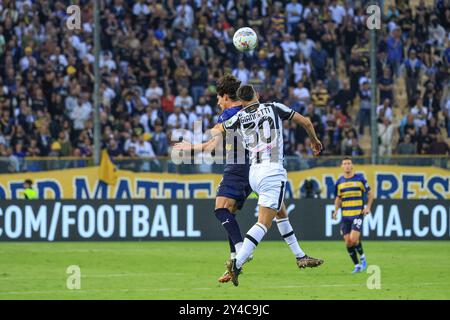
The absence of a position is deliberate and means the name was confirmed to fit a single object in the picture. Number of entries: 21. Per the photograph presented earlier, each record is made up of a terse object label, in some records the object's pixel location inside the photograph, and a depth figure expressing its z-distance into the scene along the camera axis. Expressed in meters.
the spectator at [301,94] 28.36
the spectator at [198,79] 28.69
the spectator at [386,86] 28.55
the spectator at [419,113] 27.45
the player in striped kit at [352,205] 18.12
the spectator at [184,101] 27.95
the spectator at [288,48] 29.58
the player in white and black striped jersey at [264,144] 13.50
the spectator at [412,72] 28.67
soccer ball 16.48
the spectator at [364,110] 27.72
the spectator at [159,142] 26.78
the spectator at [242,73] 28.47
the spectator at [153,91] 28.48
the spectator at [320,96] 28.52
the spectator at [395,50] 29.22
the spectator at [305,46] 29.67
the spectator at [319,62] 29.41
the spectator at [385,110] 27.53
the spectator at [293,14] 30.55
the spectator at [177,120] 27.36
